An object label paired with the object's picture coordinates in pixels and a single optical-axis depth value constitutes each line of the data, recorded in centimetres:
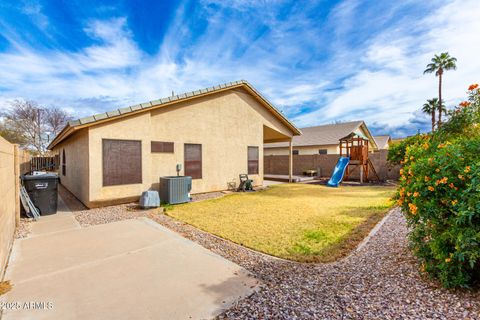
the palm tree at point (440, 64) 2395
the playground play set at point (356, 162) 1486
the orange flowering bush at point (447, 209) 218
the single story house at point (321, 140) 2246
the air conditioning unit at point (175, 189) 823
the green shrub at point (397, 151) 1301
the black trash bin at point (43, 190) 644
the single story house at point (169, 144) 734
